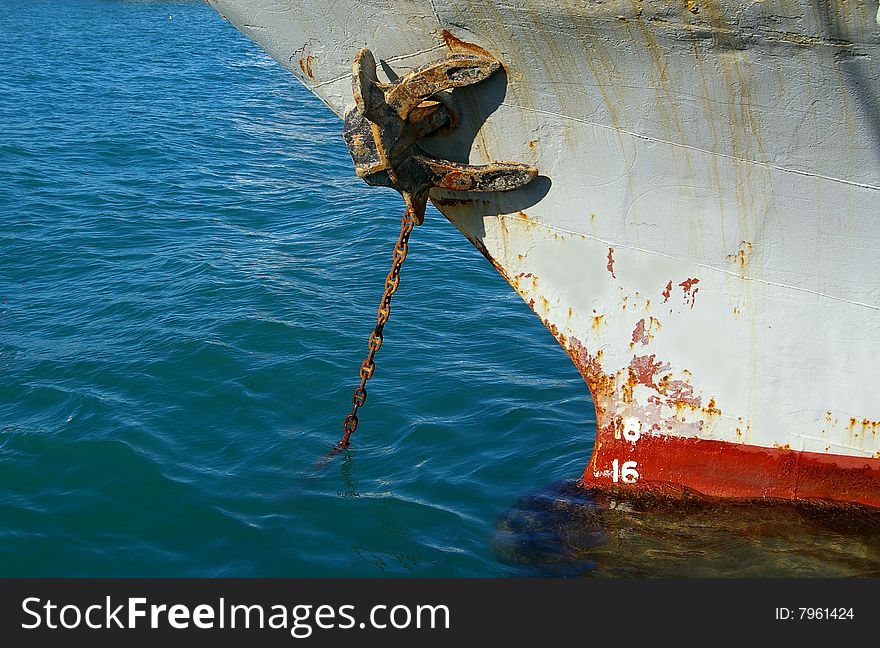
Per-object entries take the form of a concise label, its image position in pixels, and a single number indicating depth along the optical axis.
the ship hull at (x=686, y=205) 3.34
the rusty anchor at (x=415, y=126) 3.53
